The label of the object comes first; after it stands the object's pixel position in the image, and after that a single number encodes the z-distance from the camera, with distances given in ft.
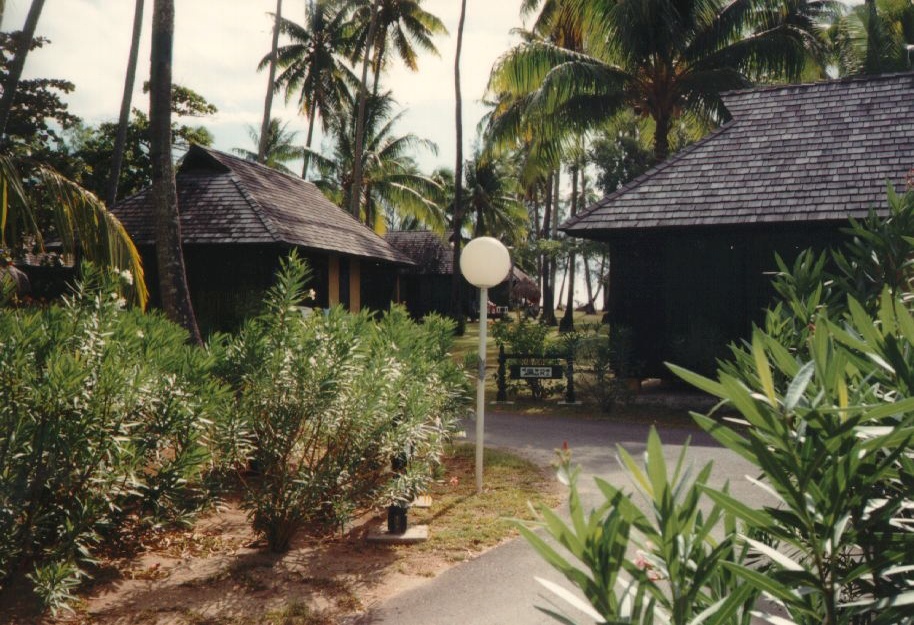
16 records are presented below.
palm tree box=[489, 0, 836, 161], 51.80
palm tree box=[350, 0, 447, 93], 95.76
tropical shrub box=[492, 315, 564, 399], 45.45
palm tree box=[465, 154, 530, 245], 120.67
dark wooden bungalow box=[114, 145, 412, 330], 49.37
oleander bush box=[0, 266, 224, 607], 12.56
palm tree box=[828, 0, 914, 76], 73.41
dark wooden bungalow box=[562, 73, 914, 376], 39.24
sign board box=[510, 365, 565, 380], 42.91
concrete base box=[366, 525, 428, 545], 19.04
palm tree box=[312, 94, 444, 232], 98.22
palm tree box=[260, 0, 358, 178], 100.68
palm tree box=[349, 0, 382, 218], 83.87
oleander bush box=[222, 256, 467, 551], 16.78
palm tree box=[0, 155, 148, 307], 20.90
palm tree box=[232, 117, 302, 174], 106.01
